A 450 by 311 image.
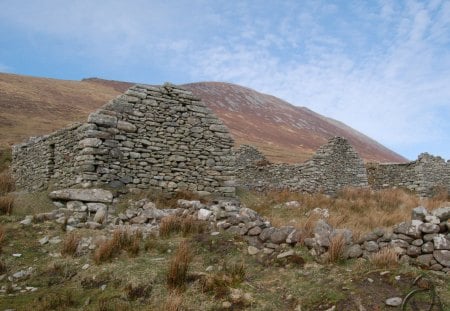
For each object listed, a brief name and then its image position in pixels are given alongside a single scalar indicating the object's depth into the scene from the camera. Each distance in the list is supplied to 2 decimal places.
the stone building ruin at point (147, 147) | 11.06
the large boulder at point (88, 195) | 10.17
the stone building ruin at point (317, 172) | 20.88
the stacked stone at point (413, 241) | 5.55
